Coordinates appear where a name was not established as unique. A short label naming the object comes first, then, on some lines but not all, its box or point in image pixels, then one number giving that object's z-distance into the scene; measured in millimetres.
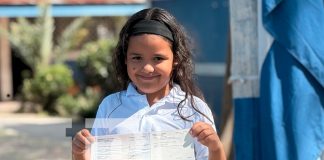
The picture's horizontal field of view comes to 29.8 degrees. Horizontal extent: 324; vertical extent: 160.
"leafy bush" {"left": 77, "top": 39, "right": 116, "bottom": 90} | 10812
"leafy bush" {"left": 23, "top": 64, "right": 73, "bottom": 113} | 11523
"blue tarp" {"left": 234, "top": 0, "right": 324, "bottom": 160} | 3143
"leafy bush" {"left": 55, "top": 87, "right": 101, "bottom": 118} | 10383
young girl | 1907
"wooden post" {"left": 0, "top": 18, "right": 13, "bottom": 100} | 13219
